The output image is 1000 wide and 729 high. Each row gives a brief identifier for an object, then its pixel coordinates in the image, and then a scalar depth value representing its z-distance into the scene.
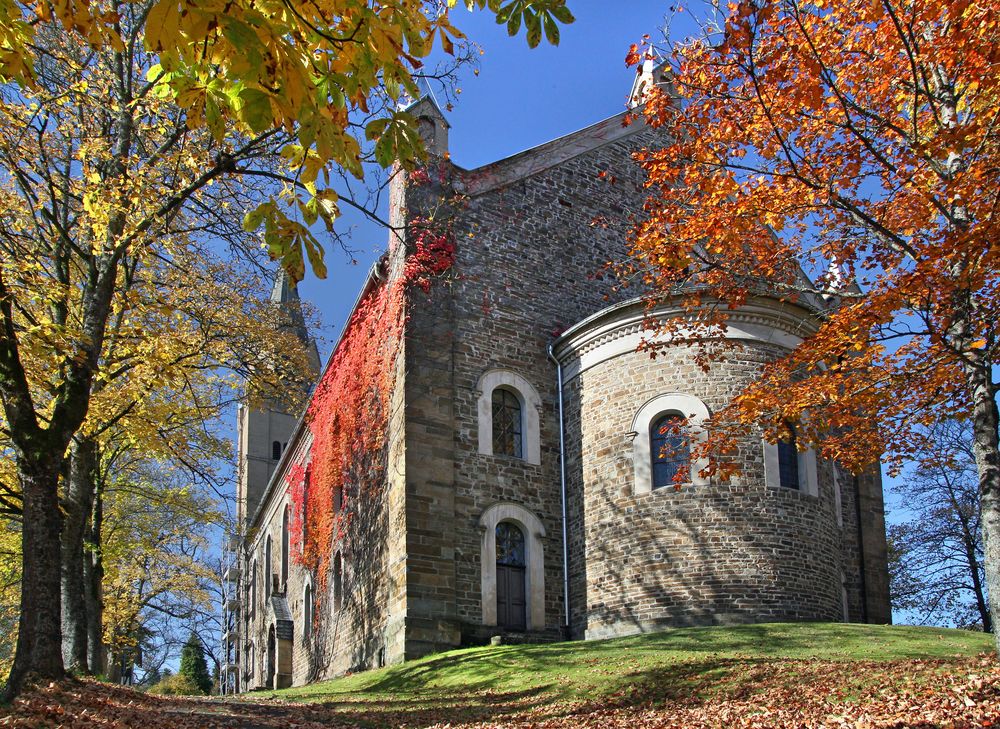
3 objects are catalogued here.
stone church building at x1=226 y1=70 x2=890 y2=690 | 17.27
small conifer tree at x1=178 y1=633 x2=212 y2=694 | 47.34
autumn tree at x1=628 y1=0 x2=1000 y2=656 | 10.70
